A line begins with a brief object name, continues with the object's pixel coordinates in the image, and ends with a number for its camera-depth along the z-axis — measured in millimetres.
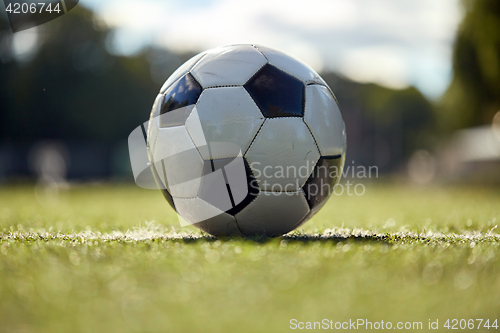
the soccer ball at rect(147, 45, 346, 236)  3256
